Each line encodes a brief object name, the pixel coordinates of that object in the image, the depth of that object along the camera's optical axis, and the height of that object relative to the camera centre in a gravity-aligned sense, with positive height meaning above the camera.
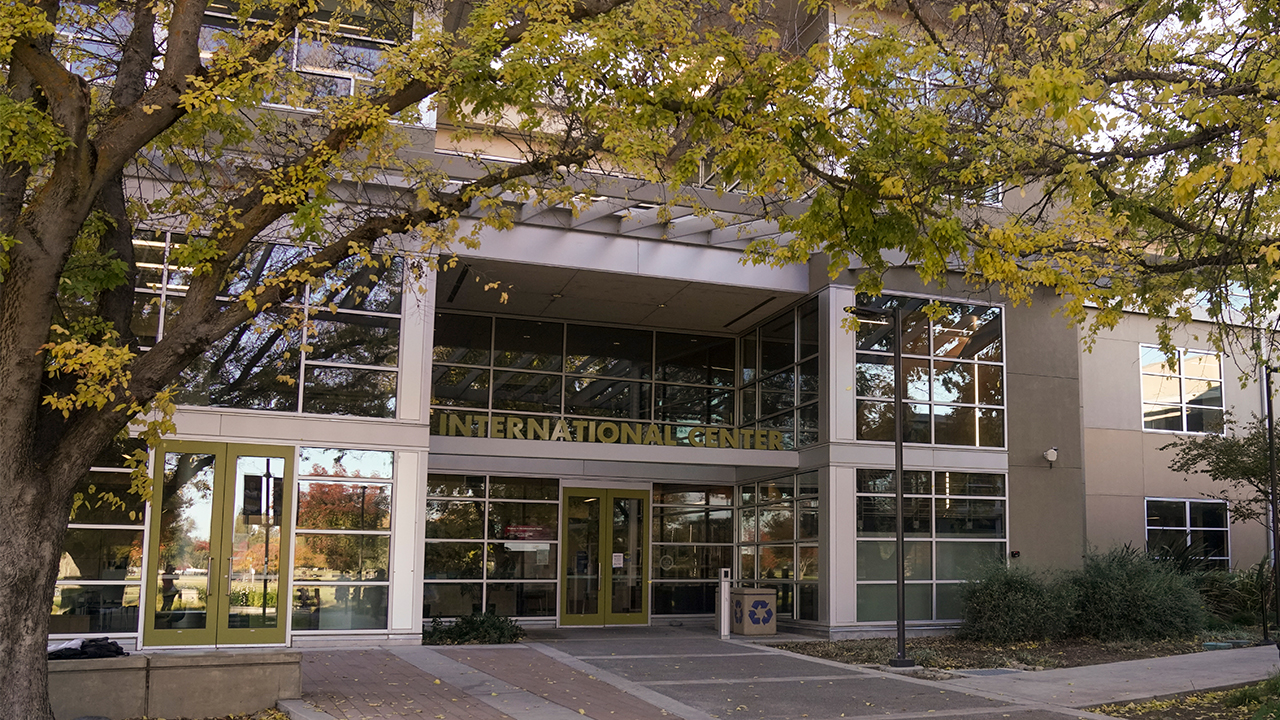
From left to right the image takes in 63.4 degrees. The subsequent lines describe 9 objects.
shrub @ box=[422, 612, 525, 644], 16.36 -2.32
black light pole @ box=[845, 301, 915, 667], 14.41 +0.24
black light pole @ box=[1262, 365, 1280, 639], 17.28 +0.33
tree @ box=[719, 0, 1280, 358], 8.38 +3.07
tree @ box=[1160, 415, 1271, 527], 19.75 +0.68
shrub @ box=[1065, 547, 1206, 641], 17.81 -1.87
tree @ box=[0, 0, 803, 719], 8.02 +2.77
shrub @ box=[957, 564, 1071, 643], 17.48 -1.97
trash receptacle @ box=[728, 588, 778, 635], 18.48 -2.18
